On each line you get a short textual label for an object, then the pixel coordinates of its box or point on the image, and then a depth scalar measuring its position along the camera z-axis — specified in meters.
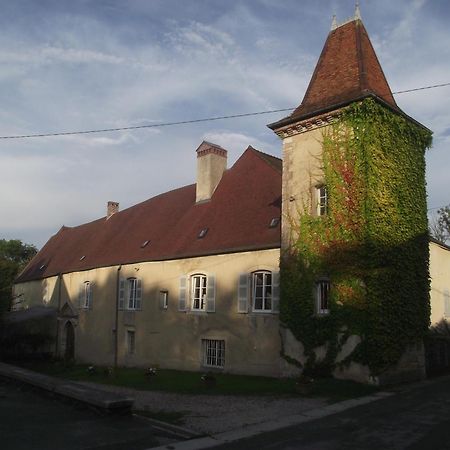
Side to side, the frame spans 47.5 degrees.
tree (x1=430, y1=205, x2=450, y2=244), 41.34
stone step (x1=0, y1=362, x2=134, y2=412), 9.85
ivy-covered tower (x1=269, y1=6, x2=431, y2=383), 14.03
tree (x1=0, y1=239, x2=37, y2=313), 60.41
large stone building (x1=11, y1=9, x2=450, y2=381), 15.80
